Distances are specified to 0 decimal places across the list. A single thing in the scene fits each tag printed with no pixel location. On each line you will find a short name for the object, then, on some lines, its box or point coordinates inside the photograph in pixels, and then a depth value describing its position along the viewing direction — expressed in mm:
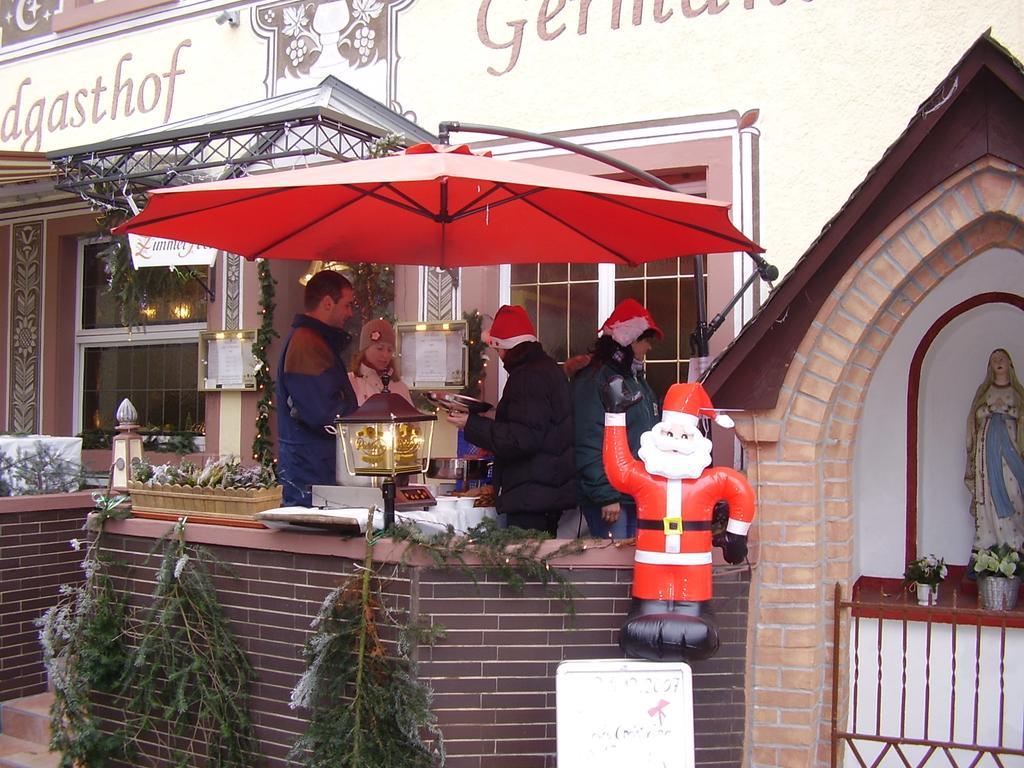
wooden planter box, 4715
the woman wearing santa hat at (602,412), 4648
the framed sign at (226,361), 7232
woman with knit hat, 5285
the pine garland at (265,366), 7051
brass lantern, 4211
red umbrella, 3854
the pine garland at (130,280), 7145
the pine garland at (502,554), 4109
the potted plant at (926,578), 4719
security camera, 7598
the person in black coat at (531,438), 4395
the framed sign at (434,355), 6578
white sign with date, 3650
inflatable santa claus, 3854
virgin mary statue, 4805
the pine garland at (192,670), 4504
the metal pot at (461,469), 5570
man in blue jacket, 4828
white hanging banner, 6473
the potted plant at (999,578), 4543
